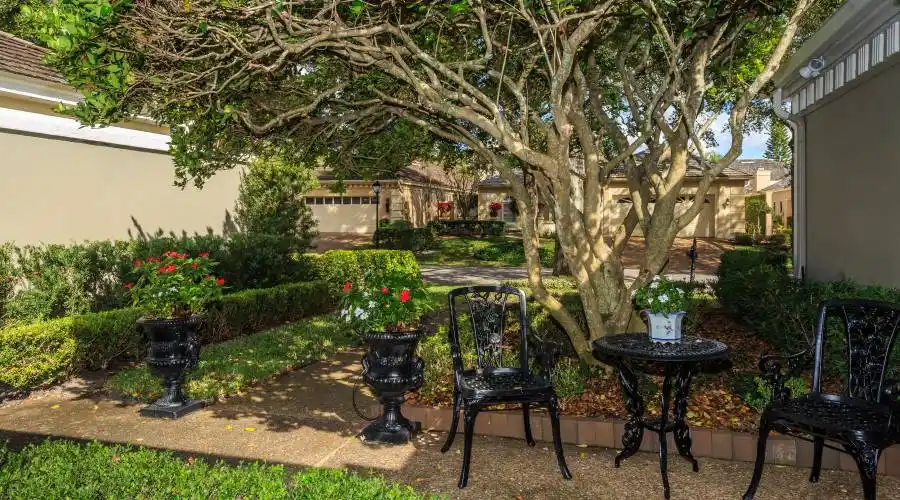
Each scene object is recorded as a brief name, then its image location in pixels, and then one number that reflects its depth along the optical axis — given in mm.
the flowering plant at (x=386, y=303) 4934
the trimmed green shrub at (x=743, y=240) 28000
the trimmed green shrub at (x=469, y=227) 31812
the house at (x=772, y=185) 34506
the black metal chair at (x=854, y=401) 3383
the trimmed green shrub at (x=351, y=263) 13297
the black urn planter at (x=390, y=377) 4914
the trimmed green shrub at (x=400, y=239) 27094
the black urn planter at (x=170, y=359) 5785
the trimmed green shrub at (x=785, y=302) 5207
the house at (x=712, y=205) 30797
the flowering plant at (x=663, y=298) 4406
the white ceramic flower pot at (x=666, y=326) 4434
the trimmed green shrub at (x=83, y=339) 6254
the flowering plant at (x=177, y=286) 5988
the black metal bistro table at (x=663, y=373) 4164
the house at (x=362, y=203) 35719
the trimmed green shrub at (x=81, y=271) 7492
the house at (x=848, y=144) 5809
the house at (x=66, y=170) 8297
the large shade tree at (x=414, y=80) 5160
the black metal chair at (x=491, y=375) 4227
